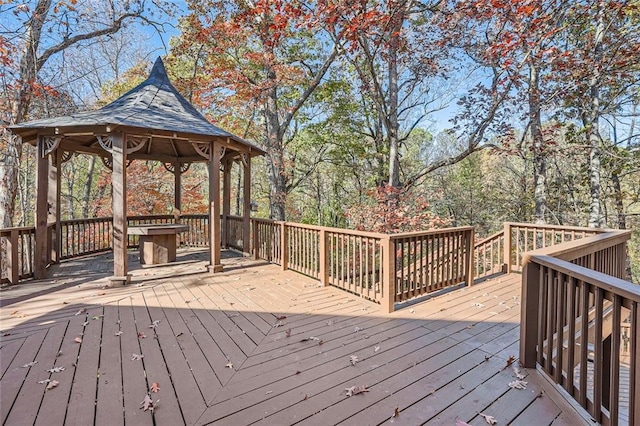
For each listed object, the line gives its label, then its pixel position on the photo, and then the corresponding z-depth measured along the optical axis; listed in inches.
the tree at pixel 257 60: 358.9
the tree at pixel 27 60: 255.6
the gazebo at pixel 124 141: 202.1
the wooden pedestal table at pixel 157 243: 252.4
